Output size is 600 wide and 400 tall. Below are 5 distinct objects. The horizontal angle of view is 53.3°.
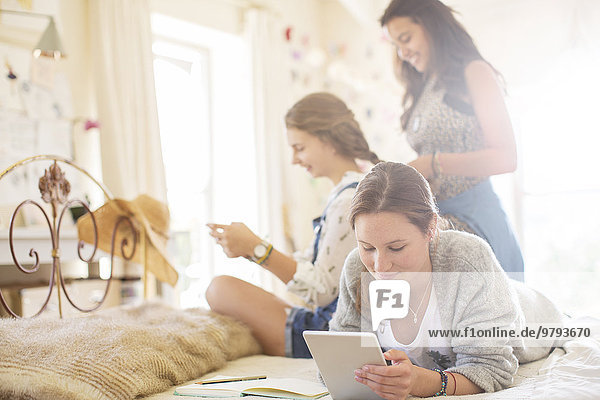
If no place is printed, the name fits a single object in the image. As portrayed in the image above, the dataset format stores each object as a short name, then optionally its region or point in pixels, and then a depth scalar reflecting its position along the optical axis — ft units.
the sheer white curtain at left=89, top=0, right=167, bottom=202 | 8.70
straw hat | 5.67
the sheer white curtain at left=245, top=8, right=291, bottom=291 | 10.77
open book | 3.16
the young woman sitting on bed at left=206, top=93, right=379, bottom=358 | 4.45
